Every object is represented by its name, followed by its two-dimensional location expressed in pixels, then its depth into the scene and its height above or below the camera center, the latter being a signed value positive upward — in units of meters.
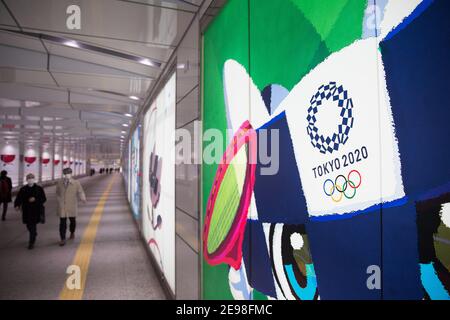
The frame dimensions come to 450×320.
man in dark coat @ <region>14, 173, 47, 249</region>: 6.24 -0.75
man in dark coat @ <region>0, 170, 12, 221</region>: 9.09 -0.67
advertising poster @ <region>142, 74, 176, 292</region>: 3.97 -0.23
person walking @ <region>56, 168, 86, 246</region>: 6.53 -0.63
